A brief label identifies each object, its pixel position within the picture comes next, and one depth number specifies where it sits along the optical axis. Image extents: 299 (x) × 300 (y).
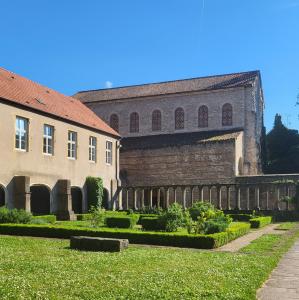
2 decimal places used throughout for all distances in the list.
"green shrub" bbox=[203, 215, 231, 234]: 16.78
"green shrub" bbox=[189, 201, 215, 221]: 24.44
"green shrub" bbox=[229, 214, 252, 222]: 29.53
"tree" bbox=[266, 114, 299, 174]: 50.88
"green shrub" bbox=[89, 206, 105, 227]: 20.12
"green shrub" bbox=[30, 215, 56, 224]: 20.13
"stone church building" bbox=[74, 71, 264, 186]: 39.75
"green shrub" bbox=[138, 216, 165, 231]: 20.34
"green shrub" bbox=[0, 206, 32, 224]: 19.25
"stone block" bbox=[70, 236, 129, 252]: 12.34
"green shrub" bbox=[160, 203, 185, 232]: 19.02
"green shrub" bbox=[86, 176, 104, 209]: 31.16
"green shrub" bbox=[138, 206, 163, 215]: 31.51
